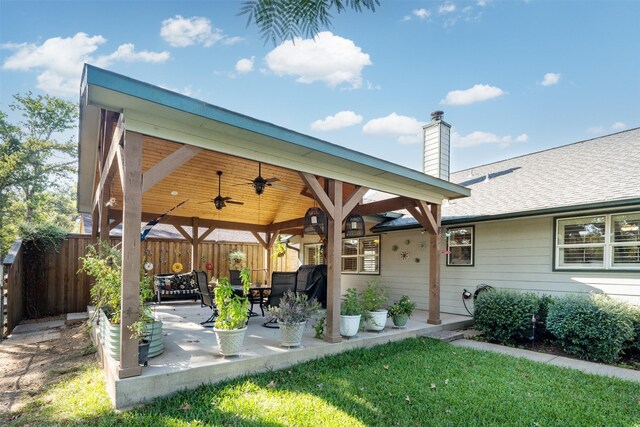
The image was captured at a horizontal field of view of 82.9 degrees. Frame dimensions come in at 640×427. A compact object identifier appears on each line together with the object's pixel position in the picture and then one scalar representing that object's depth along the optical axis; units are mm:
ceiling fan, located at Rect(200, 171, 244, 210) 7414
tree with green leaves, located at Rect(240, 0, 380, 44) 1663
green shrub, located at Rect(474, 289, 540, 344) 5781
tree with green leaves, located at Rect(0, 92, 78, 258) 15781
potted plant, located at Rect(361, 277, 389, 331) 5617
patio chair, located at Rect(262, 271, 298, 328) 6062
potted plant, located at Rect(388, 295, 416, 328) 5930
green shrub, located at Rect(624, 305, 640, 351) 4930
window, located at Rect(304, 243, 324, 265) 11859
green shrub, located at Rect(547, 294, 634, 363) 4867
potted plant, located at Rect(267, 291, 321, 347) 4516
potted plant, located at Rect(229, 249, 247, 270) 11711
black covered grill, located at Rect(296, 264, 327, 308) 6547
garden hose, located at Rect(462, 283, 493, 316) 7325
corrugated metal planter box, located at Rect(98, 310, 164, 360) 3631
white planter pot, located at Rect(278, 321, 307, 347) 4531
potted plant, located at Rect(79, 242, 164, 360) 3682
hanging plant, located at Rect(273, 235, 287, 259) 11547
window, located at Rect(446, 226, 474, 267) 7789
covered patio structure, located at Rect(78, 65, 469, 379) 3381
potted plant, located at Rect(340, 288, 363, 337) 5172
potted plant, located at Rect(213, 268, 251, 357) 4016
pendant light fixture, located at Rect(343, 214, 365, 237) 7148
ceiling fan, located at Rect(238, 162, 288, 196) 6516
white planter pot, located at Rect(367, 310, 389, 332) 5609
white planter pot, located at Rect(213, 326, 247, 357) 4004
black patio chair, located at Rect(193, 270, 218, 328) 5875
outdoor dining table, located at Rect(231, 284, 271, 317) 6839
